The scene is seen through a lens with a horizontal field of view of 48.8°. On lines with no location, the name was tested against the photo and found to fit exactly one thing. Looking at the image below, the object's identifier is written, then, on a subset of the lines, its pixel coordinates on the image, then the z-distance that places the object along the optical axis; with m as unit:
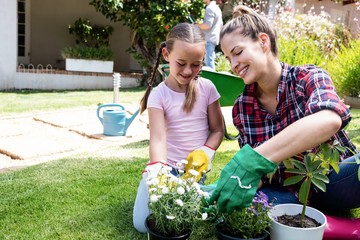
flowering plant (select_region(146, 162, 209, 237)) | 1.33
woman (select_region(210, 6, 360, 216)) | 1.28
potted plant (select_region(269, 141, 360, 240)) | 1.30
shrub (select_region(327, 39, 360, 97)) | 6.07
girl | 1.89
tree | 7.20
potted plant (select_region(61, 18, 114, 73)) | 8.10
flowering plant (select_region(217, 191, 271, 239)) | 1.35
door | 9.01
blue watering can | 3.99
